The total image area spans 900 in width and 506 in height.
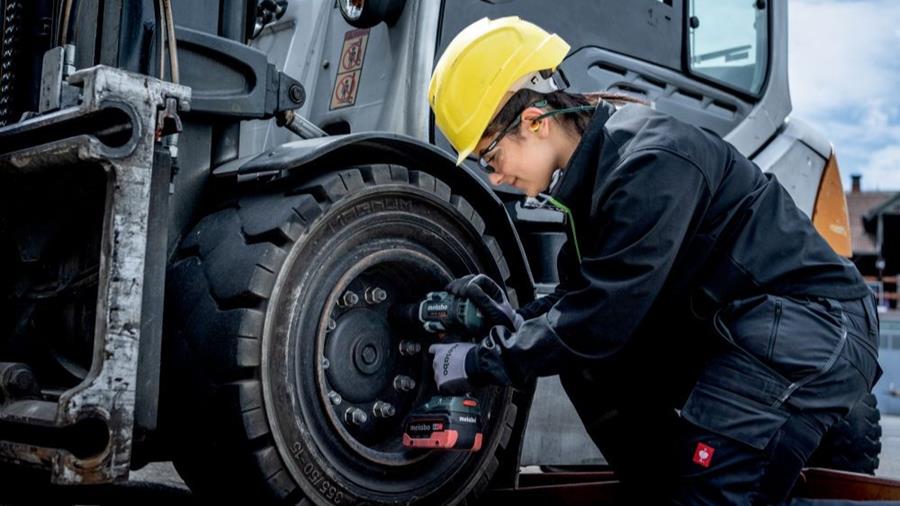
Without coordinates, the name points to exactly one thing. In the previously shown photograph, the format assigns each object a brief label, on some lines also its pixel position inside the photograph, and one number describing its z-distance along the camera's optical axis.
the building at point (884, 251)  34.30
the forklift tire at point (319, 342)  2.65
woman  2.65
